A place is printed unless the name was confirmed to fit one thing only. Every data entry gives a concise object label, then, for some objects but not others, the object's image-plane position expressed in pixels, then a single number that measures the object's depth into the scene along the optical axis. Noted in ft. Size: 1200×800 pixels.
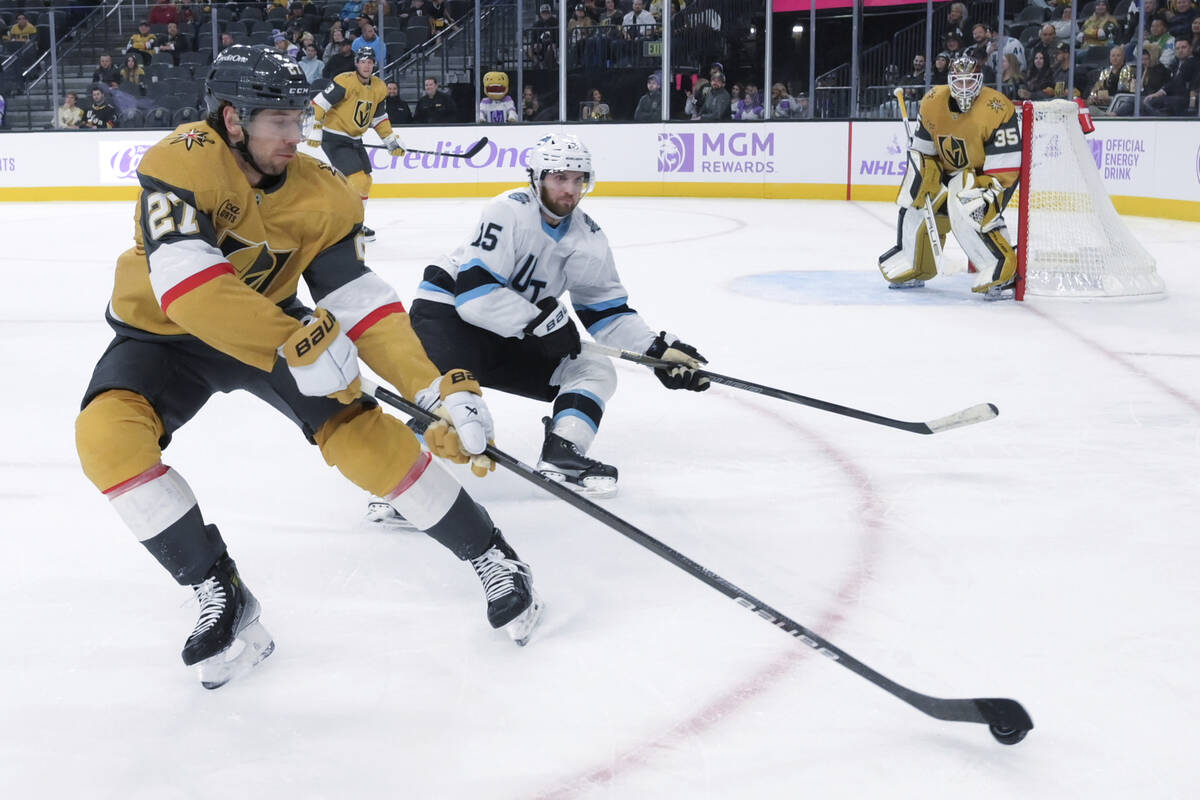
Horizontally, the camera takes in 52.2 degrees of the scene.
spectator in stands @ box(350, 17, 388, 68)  37.45
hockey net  18.17
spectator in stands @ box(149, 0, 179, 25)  41.27
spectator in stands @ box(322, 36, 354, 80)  38.60
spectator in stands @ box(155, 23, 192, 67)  40.50
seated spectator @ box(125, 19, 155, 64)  40.52
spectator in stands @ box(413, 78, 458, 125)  37.52
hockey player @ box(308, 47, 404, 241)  26.32
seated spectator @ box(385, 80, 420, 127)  37.96
